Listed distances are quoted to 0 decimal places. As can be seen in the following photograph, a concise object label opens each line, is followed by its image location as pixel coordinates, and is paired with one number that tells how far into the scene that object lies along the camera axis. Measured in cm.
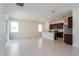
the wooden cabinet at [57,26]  669
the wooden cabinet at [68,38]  352
